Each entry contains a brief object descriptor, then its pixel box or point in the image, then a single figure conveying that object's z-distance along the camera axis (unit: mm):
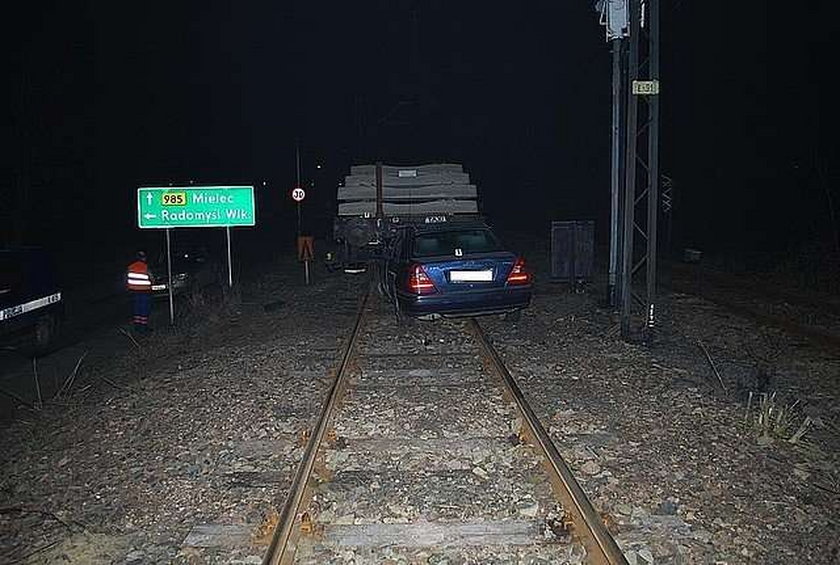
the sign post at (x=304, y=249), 22062
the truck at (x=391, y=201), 21250
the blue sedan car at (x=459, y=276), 12070
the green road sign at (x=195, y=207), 16156
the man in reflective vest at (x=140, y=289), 15359
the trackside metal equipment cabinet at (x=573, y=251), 18047
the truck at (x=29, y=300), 12945
